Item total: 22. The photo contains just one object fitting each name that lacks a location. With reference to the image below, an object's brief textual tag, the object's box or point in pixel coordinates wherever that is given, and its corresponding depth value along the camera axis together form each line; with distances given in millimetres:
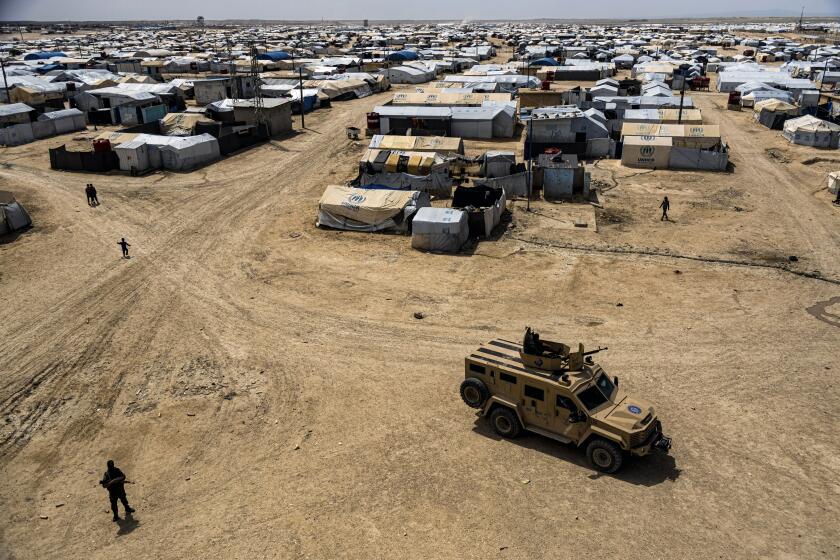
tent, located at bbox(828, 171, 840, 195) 32091
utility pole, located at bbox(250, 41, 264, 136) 46312
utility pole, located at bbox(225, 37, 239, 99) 58731
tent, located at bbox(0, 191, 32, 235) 28297
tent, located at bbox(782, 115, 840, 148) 42656
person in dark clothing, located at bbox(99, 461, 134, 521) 11914
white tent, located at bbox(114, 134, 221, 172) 38344
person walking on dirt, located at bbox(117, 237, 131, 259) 25812
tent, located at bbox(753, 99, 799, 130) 49562
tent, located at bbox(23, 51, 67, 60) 100169
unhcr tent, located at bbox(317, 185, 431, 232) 28094
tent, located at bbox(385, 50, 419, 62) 100650
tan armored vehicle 12914
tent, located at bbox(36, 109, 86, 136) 49109
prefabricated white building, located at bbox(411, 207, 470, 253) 25603
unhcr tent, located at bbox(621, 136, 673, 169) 39000
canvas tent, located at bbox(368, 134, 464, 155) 38281
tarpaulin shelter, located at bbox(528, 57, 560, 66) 88625
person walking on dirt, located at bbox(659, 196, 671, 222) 29656
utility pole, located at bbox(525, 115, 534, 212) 31375
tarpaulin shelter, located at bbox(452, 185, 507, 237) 27062
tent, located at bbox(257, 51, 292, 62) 100125
